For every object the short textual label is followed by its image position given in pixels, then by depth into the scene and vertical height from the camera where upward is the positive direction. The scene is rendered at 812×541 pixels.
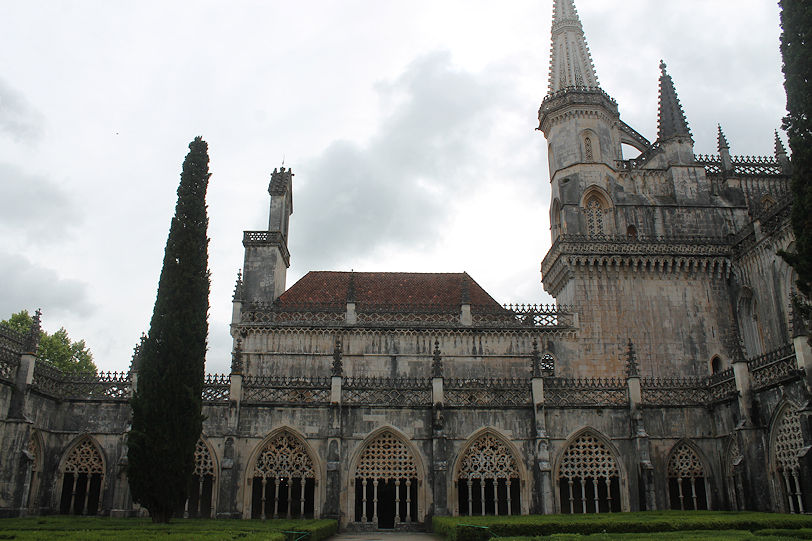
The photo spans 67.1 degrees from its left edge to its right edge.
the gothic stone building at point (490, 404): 22.12 +1.82
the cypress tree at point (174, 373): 18.88 +2.54
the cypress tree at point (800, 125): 17.06 +8.97
